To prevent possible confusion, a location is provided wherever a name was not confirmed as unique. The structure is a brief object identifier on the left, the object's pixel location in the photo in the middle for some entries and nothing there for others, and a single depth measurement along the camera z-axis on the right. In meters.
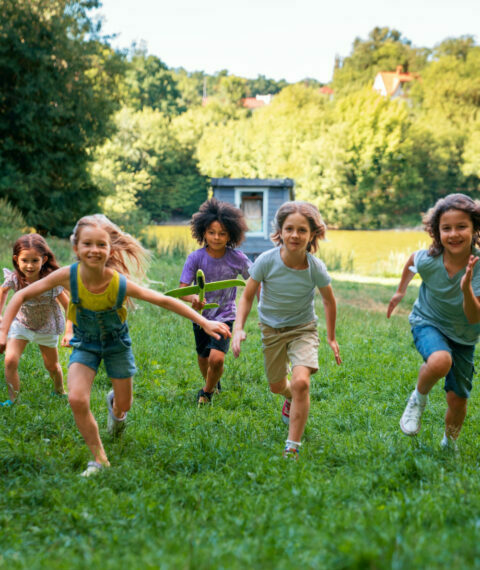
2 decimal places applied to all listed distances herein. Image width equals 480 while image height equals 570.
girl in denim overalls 4.05
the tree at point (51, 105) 23.28
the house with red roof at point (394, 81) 73.19
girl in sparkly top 5.54
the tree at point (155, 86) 69.44
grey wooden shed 20.80
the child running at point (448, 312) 4.31
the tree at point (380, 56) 76.31
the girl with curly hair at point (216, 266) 5.86
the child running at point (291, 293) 4.66
